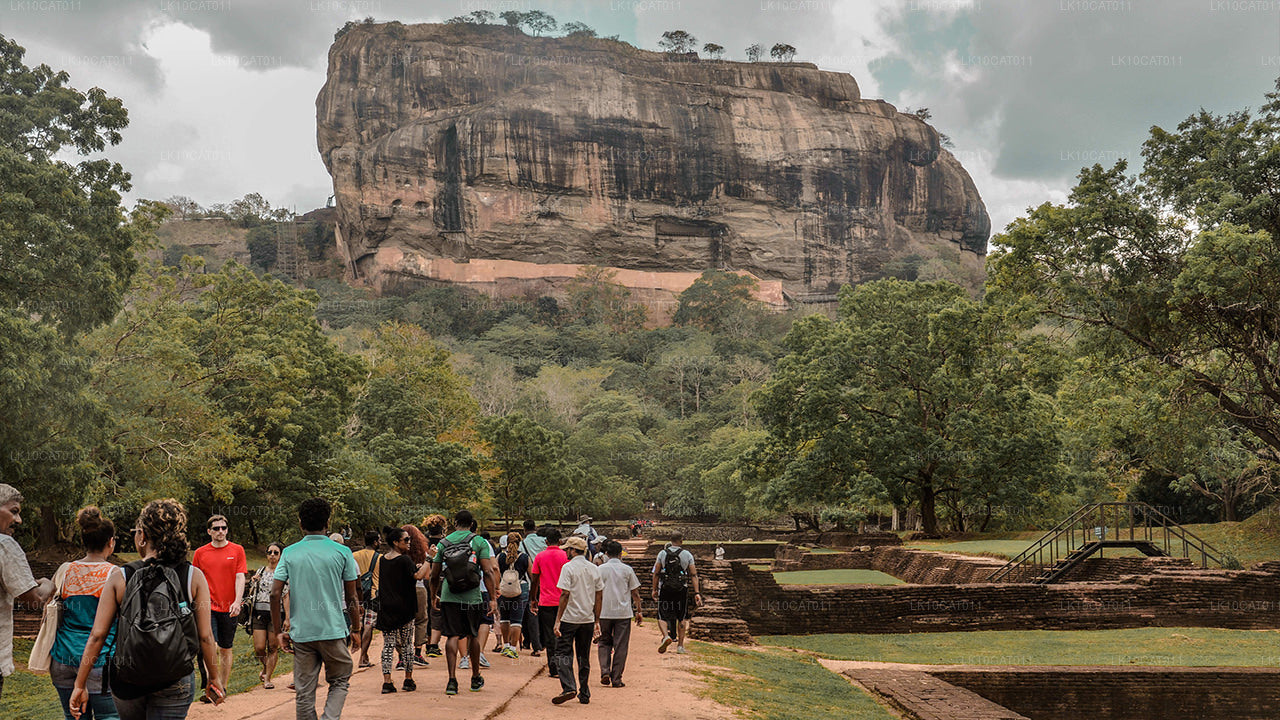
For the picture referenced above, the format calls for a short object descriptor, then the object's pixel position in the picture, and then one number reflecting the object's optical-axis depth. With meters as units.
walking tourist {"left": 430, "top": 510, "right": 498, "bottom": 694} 7.70
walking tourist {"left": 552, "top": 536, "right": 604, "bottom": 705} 7.62
